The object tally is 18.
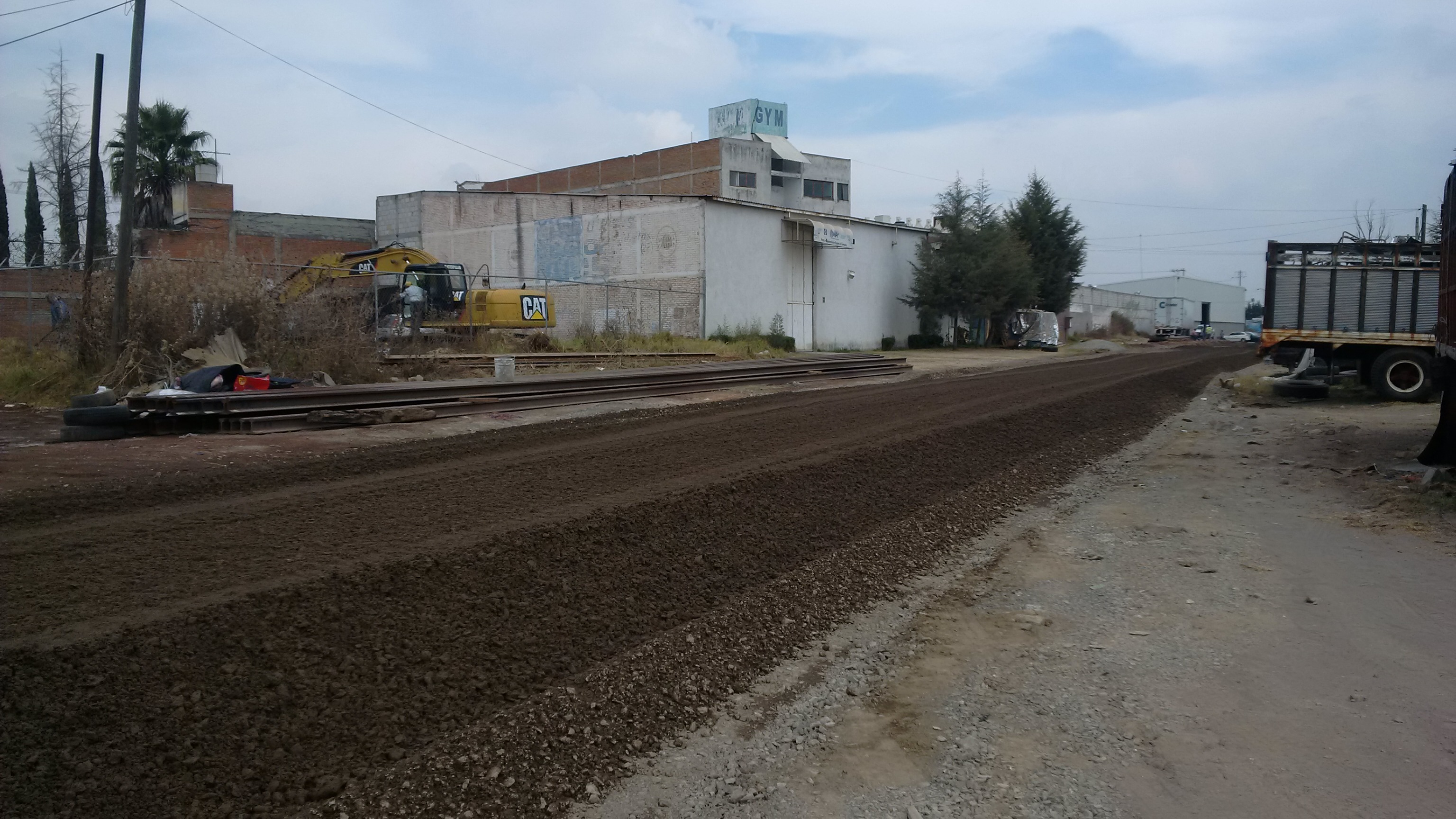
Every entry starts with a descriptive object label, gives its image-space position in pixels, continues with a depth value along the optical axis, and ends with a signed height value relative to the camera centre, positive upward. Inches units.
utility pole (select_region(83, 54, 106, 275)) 702.6 +134.1
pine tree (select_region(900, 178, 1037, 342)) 1812.3 +147.5
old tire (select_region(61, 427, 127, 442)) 457.7 -52.3
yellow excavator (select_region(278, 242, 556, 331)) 1040.2 +48.3
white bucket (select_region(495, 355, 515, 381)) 724.0 -23.9
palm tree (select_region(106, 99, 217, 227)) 1780.3 +331.4
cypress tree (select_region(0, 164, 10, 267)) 1599.4 +176.3
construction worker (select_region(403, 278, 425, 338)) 1003.3 +38.1
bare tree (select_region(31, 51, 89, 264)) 1456.7 +242.2
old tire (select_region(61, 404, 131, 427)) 455.2 -43.7
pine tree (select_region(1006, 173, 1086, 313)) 2133.4 +243.4
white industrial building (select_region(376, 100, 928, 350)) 1379.2 +138.5
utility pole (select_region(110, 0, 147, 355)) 604.4 +89.9
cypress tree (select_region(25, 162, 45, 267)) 1811.1 +219.5
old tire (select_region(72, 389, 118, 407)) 482.6 -37.6
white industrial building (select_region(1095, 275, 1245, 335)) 5157.5 +328.4
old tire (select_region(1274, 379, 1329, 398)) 784.9 -28.6
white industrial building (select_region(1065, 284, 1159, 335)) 3053.6 +159.2
